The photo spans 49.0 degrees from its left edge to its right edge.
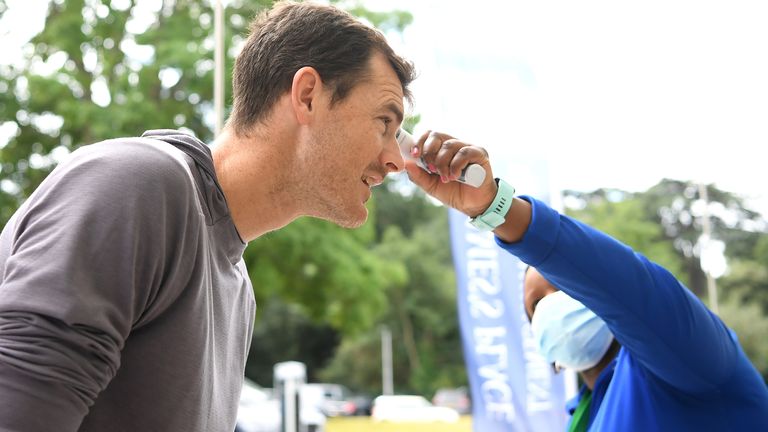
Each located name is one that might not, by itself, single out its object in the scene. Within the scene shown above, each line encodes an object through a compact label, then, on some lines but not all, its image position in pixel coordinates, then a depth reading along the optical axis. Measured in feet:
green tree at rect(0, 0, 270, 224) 37.14
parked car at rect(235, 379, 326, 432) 37.32
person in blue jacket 5.83
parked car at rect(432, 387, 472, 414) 118.83
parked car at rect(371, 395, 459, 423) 102.17
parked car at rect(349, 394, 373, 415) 116.47
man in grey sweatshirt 3.50
